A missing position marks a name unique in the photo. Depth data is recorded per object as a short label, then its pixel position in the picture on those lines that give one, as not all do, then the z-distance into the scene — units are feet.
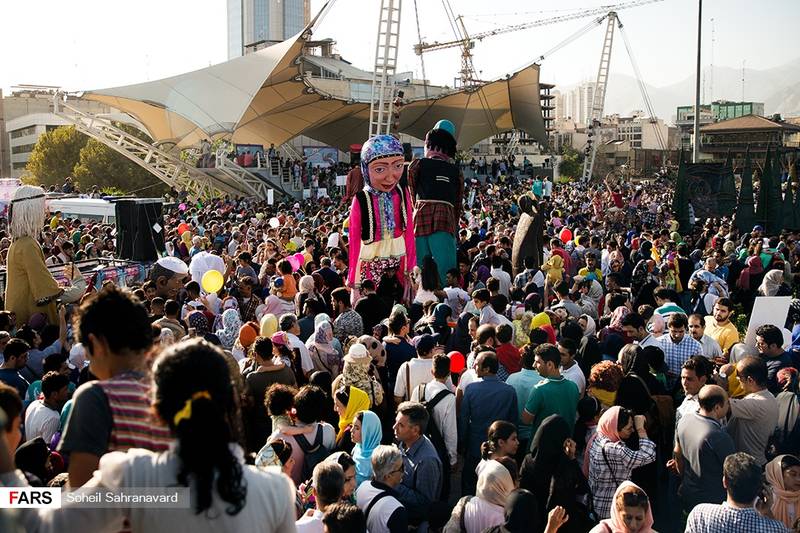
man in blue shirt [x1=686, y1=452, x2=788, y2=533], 11.76
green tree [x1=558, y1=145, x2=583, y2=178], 274.77
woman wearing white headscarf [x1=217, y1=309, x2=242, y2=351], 22.20
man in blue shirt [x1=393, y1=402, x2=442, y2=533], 14.37
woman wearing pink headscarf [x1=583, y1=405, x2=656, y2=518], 14.15
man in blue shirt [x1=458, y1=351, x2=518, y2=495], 16.63
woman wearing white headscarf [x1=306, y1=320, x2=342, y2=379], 20.51
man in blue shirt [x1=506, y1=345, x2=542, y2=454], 17.10
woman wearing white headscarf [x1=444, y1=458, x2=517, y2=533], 12.21
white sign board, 21.11
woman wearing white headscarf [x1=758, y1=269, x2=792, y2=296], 28.91
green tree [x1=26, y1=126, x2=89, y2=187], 193.06
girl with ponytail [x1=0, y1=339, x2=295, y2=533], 6.46
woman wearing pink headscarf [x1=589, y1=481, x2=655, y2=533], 11.33
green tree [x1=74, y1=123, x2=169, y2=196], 177.99
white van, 61.82
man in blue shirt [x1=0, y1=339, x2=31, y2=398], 17.54
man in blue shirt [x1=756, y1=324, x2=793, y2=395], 18.92
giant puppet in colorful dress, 29.86
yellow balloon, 26.84
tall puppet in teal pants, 32.86
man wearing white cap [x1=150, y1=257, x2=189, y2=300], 28.25
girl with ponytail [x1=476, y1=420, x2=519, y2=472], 13.94
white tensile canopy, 97.60
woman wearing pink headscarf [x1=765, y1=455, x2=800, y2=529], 13.07
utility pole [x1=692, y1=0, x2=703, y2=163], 75.15
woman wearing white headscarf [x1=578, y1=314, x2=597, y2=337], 22.89
